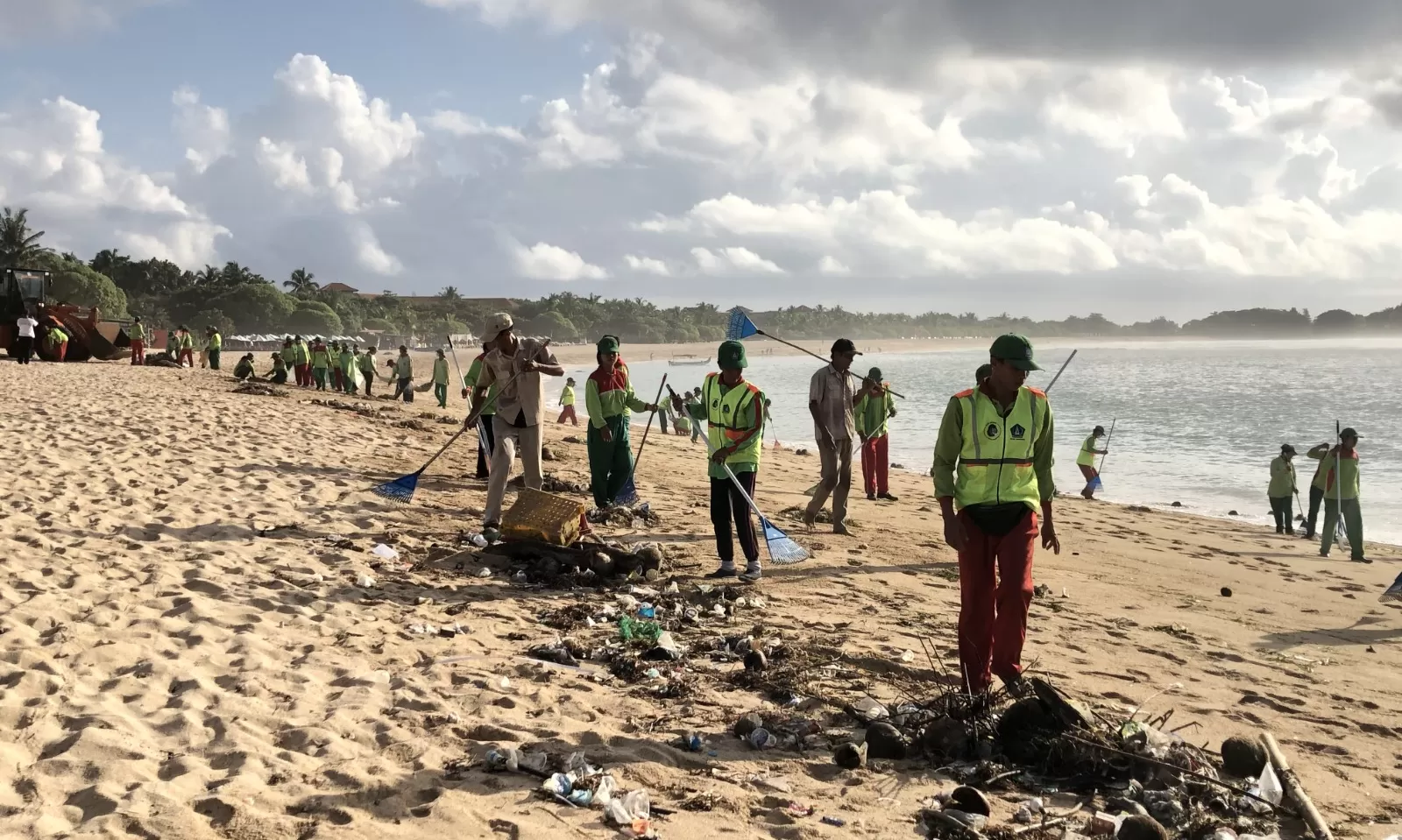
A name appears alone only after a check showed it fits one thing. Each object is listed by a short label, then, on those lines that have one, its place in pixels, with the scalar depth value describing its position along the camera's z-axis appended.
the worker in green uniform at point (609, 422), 8.84
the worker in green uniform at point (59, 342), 26.12
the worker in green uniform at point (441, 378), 22.17
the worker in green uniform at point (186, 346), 30.80
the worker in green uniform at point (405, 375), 23.03
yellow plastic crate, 6.93
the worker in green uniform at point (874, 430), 11.43
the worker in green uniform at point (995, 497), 4.36
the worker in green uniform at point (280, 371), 24.88
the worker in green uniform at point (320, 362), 24.33
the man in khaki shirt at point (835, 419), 8.97
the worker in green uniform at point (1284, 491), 13.36
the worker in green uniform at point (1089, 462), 15.61
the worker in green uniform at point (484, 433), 9.59
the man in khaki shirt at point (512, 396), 7.84
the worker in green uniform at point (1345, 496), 10.95
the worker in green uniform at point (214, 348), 29.22
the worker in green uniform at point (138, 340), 27.72
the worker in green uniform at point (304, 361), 24.69
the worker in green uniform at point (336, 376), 24.36
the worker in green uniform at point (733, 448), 6.85
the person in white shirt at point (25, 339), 24.61
